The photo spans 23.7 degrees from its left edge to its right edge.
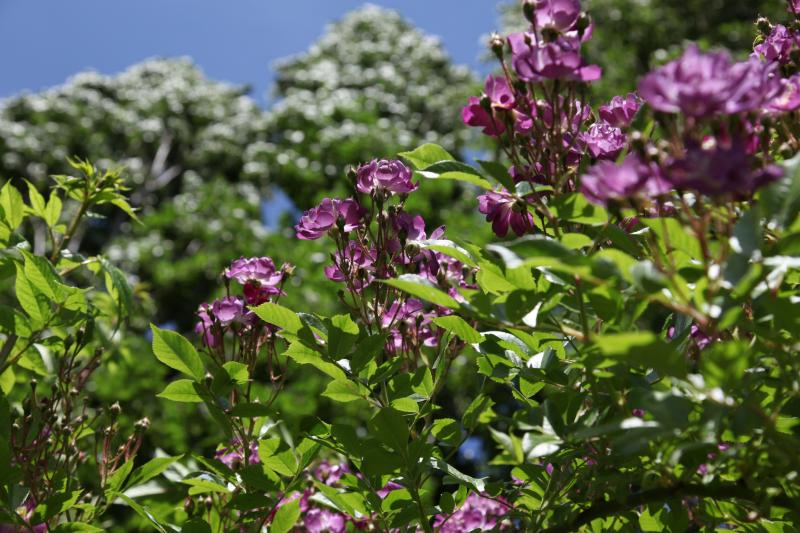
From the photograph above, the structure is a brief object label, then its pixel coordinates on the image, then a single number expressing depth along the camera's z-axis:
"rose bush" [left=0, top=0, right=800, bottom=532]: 0.85
